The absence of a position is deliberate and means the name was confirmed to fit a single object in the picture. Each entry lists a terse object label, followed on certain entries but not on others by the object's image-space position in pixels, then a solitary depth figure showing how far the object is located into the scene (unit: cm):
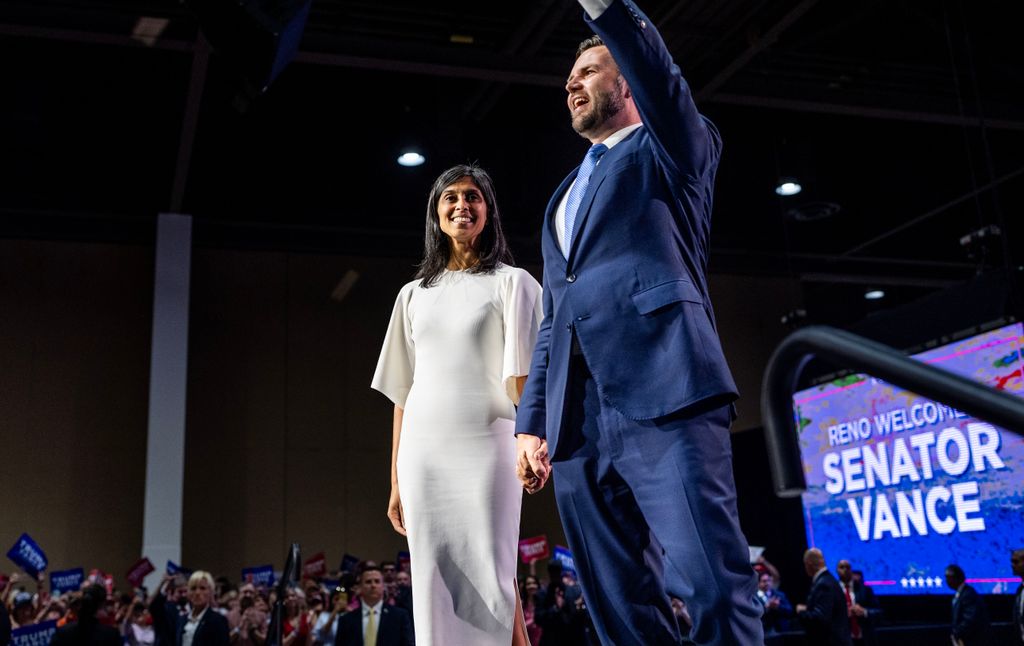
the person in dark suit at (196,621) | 682
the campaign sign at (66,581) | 912
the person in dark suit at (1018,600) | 659
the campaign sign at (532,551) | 939
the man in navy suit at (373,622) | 631
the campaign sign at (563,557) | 904
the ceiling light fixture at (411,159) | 1049
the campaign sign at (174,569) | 1012
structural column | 1144
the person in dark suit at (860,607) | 868
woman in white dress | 213
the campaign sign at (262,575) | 1031
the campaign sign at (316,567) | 1007
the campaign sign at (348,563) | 1052
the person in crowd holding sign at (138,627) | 851
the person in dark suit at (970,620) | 739
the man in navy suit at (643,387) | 150
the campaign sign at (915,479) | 826
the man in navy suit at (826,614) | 757
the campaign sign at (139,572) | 923
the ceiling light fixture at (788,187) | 1064
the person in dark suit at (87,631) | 586
